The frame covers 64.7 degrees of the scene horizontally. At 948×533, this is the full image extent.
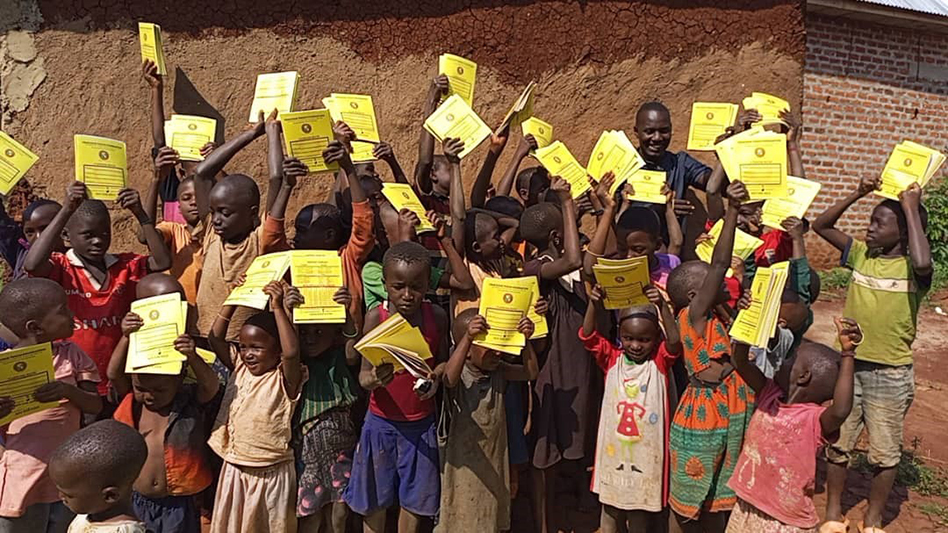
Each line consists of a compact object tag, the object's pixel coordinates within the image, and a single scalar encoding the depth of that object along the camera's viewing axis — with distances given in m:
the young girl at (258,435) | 3.01
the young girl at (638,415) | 3.21
